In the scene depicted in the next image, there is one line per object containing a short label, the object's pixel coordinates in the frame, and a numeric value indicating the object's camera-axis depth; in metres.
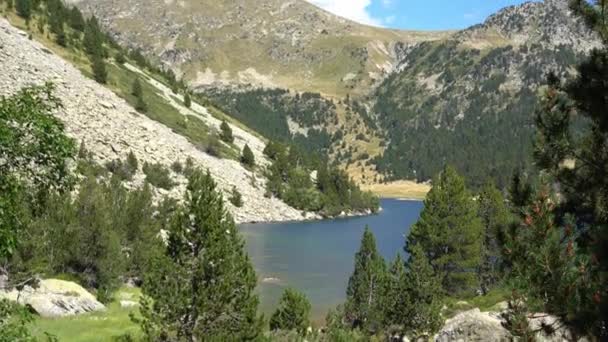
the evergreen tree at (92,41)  135.50
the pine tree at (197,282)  23.66
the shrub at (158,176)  106.94
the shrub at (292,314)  36.94
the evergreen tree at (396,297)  41.28
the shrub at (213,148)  130.88
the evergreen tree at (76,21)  146.38
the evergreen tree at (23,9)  128.38
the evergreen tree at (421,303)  40.09
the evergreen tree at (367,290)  43.94
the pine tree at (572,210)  9.76
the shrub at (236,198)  122.69
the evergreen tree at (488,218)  60.94
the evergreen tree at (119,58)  147.00
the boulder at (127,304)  44.47
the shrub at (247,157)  140.40
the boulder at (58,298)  36.66
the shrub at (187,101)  149.88
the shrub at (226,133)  144.12
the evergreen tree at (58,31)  130.50
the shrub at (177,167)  115.56
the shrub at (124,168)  102.31
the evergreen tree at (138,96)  125.32
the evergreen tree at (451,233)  53.03
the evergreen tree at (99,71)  123.50
